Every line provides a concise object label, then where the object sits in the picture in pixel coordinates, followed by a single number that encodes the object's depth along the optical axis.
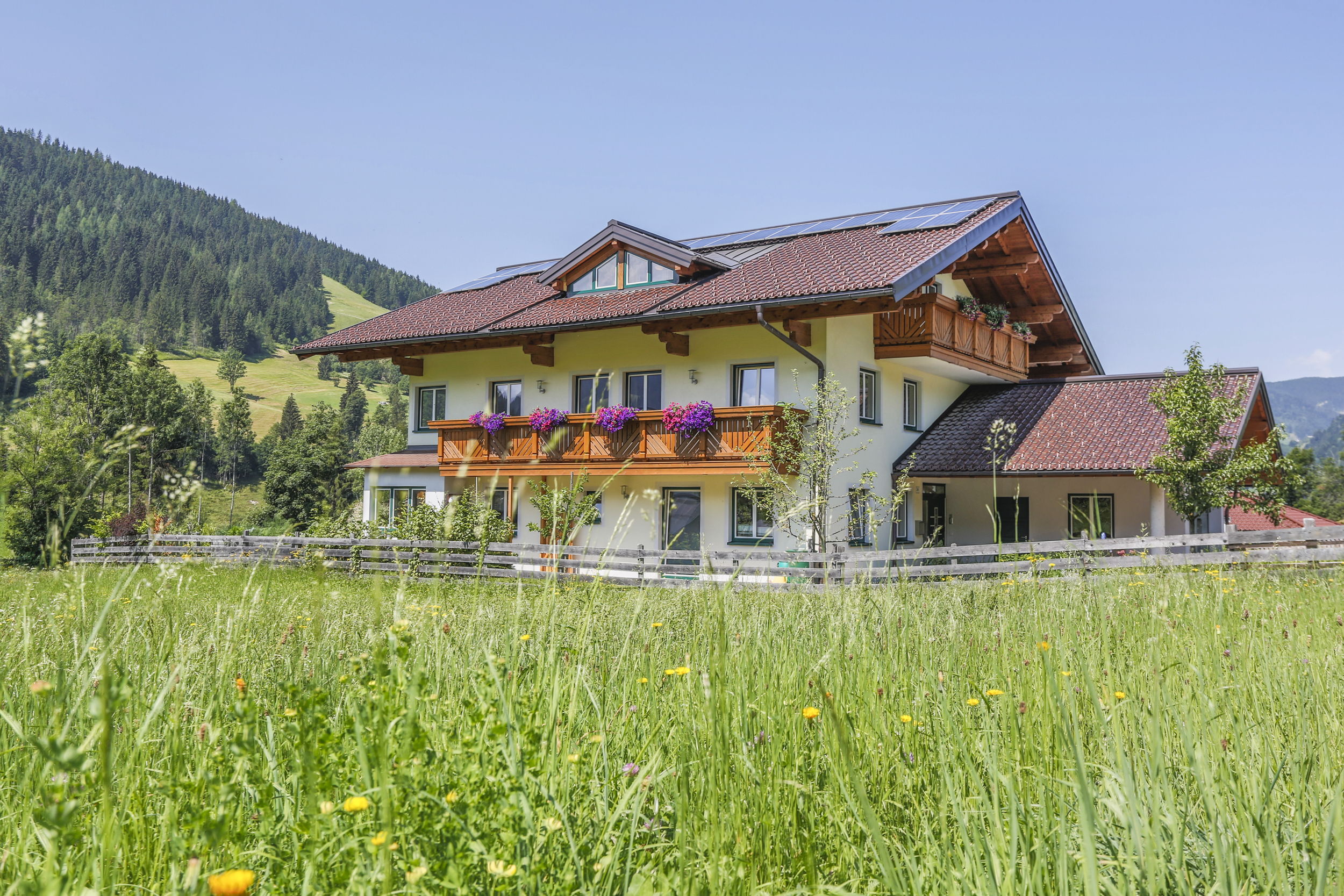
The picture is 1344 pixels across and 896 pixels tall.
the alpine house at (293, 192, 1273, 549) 18.12
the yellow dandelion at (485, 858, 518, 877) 1.45
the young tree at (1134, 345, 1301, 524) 16.69
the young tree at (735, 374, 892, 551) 16.19
